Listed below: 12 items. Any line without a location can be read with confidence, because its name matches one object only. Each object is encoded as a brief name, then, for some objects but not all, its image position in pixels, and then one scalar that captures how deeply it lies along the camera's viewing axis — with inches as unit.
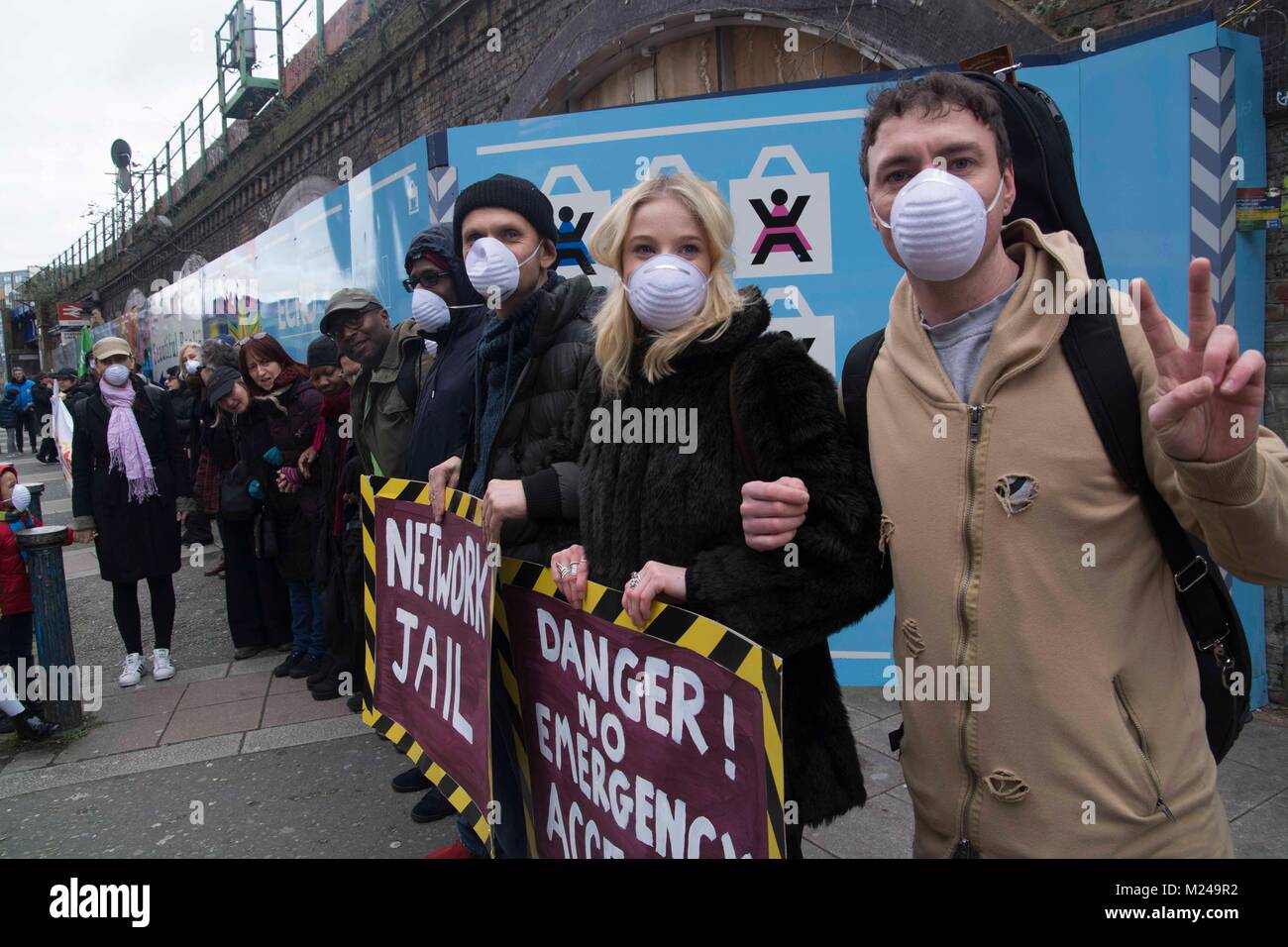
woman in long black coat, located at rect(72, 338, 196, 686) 212.4
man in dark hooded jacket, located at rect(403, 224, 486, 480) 123.0
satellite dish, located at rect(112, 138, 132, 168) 1110.5
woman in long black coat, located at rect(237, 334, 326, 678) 204.2
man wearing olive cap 149.4
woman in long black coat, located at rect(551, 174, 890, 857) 66.0
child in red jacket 181.6
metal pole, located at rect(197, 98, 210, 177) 764.0
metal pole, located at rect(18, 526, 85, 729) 185.9
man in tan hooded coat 53.1
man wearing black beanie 92.4
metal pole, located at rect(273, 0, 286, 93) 585.6
